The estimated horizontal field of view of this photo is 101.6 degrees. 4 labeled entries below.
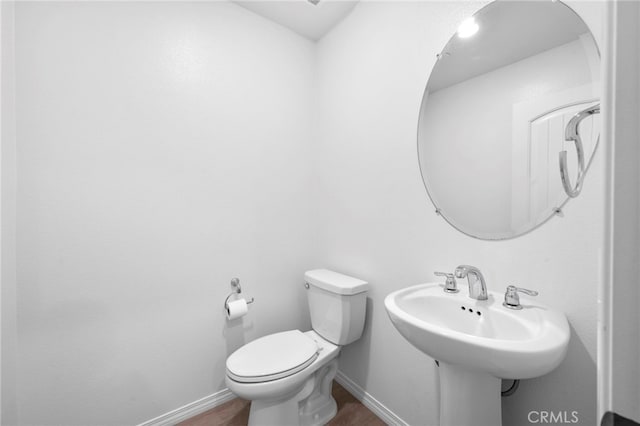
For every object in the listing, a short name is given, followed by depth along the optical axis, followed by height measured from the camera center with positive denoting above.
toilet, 1.17 -0.73
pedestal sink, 0.64 -0.38
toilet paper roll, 1.45 -0.56
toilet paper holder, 1.54 -0.47
